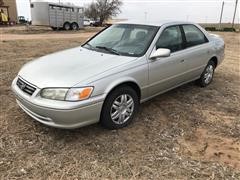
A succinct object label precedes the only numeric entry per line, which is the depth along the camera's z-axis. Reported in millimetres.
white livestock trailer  18406
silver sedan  2416
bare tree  36790
